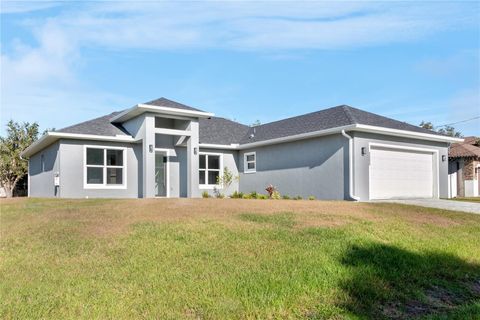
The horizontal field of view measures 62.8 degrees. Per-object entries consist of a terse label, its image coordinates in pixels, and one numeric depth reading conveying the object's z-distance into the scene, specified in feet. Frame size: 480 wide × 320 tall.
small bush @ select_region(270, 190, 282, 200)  60.28
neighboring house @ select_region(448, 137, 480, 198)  80.79
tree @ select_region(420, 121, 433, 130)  150.00
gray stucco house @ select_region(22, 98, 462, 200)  54.85
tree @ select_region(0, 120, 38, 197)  97.25
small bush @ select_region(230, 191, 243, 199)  64.76
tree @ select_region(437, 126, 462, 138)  155.63
